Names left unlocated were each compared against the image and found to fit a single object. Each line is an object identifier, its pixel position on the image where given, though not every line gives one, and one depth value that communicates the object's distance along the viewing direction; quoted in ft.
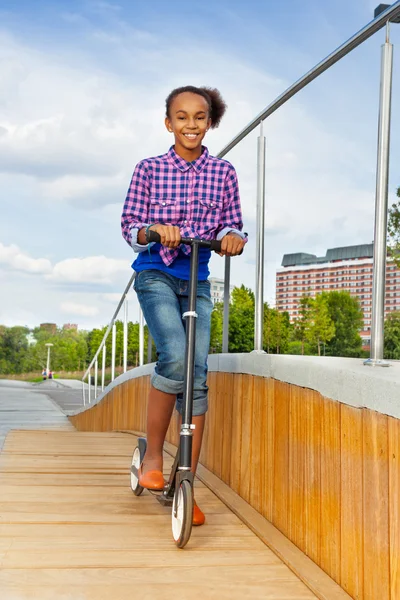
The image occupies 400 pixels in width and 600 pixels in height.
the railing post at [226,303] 10.81
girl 8.28
